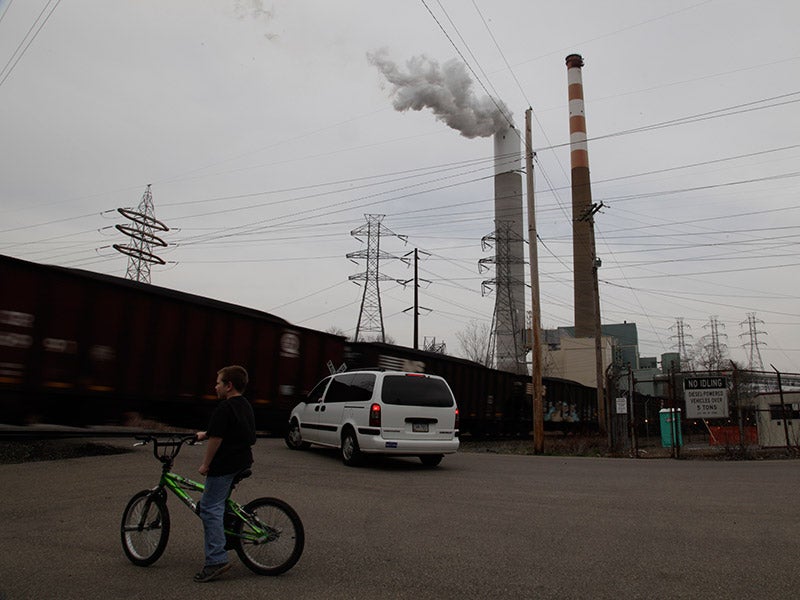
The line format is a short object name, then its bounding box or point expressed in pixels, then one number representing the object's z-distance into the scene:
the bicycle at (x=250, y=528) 4.47
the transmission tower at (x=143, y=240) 40.50
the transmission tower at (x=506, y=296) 55.97
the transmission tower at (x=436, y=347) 64.56
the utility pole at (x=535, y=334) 18.73
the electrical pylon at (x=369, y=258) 50.62
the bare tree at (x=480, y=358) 78.99
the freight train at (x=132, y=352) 10.16
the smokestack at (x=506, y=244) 56.38
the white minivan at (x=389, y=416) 10.62
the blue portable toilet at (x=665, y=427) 25.53
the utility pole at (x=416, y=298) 39.13
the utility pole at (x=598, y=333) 26.19
